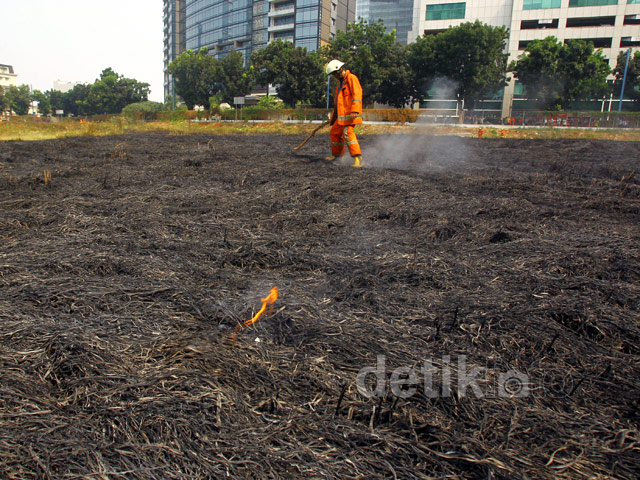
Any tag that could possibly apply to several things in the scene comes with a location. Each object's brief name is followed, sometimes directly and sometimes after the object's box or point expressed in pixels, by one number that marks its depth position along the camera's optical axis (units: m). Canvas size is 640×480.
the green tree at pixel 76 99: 81.07
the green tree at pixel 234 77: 54.38
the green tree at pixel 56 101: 88.31
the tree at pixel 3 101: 73.19
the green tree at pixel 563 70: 39.62
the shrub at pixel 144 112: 31.75
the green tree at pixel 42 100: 88.62
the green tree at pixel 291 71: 45.75
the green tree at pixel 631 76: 42.54
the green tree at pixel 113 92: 74.00
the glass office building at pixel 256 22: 72.38
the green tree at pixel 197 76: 55.50
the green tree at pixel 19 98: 80.22
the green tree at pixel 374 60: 42.09
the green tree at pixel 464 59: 40.28
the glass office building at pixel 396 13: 142.62
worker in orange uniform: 7.19
